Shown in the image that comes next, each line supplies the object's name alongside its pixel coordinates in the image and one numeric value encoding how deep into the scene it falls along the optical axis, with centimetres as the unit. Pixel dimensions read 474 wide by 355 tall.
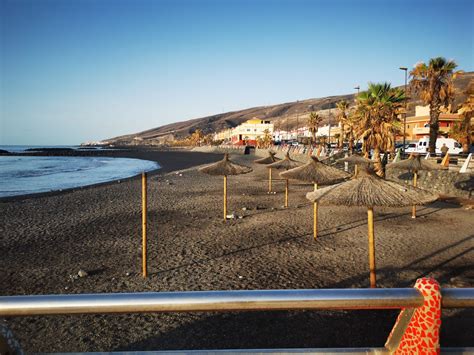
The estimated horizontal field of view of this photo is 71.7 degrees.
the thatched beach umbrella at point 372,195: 664
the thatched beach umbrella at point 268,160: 2212
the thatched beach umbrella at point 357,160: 1926
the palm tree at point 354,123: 1996
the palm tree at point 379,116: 1839
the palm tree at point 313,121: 5734
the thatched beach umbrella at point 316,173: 1158
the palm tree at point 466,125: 2486
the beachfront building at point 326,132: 7028
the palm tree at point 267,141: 8075
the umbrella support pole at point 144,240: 710
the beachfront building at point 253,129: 10431
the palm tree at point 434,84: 2447
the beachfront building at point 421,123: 4950
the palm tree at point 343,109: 4101
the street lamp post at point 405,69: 2772
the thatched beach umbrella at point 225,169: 1395
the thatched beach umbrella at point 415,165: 1443
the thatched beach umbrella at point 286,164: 1828
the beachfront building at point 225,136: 12899
